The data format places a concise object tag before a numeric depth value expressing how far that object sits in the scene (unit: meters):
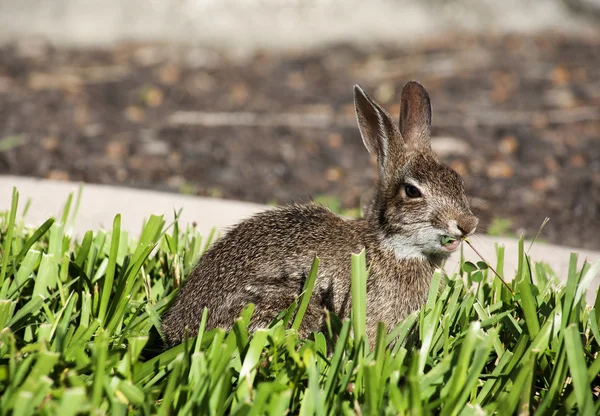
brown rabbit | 5.50
